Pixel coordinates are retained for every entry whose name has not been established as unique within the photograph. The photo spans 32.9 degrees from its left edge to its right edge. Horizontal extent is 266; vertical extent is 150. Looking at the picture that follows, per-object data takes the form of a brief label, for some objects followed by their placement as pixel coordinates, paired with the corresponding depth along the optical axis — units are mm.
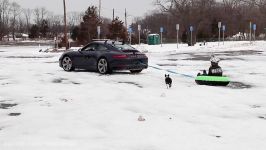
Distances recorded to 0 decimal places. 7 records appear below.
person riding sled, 12422
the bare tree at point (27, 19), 165000
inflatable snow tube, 12375
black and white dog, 11812
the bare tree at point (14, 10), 150750
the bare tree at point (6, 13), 135375
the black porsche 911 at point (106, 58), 16078
